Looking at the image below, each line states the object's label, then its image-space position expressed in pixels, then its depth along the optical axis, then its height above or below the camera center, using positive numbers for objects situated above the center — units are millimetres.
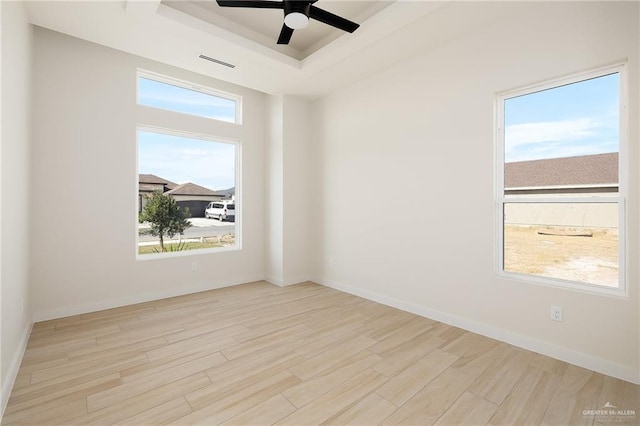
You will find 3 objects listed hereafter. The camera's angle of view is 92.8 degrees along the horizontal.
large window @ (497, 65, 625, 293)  2346 +262
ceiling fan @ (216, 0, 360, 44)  2383 +1643
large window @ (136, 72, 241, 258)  3979 +597
